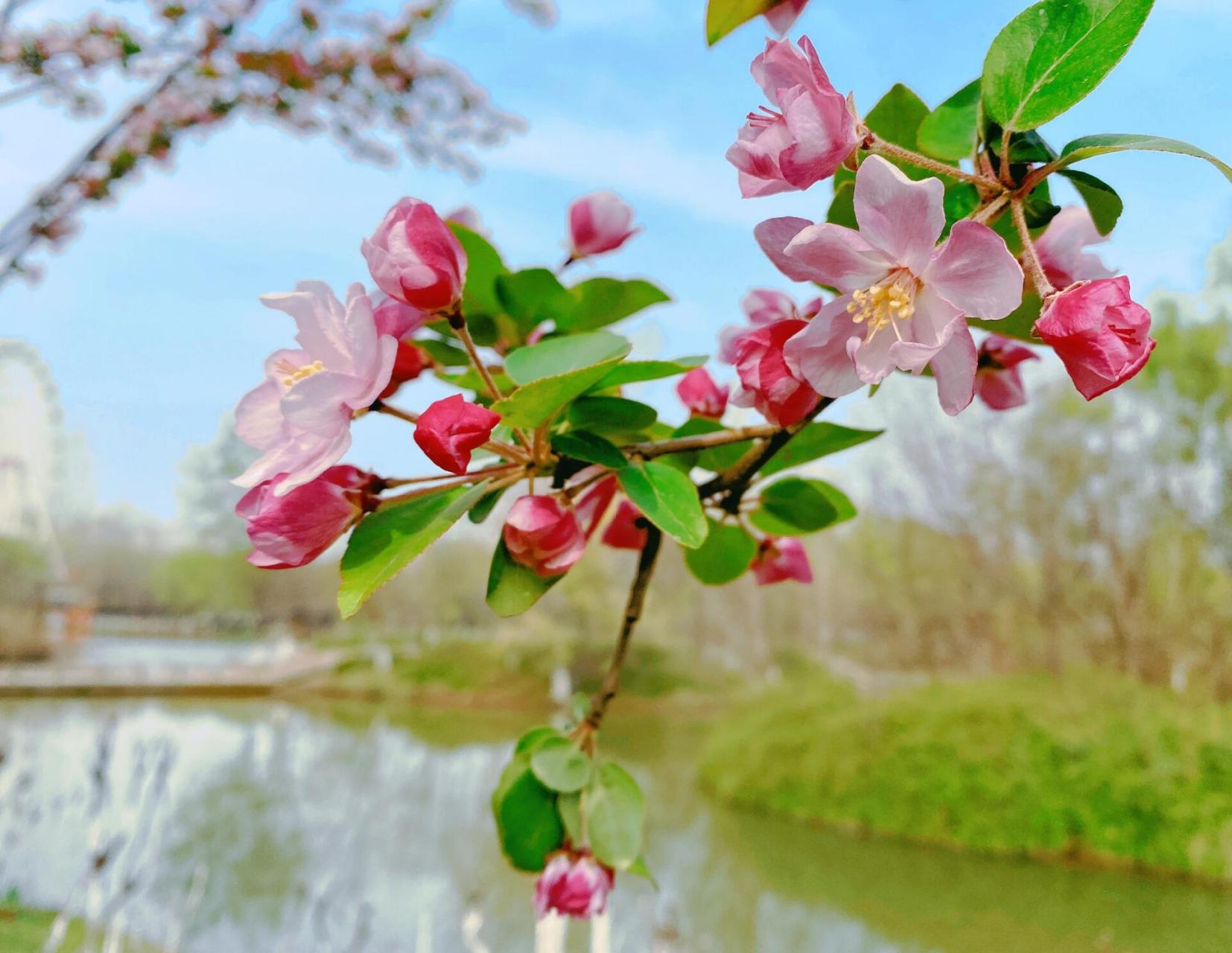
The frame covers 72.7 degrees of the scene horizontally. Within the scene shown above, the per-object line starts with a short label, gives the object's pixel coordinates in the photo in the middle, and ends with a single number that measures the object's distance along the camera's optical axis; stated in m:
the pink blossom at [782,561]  0.37
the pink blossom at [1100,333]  0.18
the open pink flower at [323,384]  0.21
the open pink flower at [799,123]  0.19
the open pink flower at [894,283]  0.18
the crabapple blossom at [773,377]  0.21
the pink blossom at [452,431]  0.22
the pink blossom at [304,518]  0.22
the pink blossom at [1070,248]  0.24
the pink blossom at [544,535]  0.24
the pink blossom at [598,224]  0.36
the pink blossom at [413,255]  0.23
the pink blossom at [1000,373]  0.29
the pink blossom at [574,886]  0.30
